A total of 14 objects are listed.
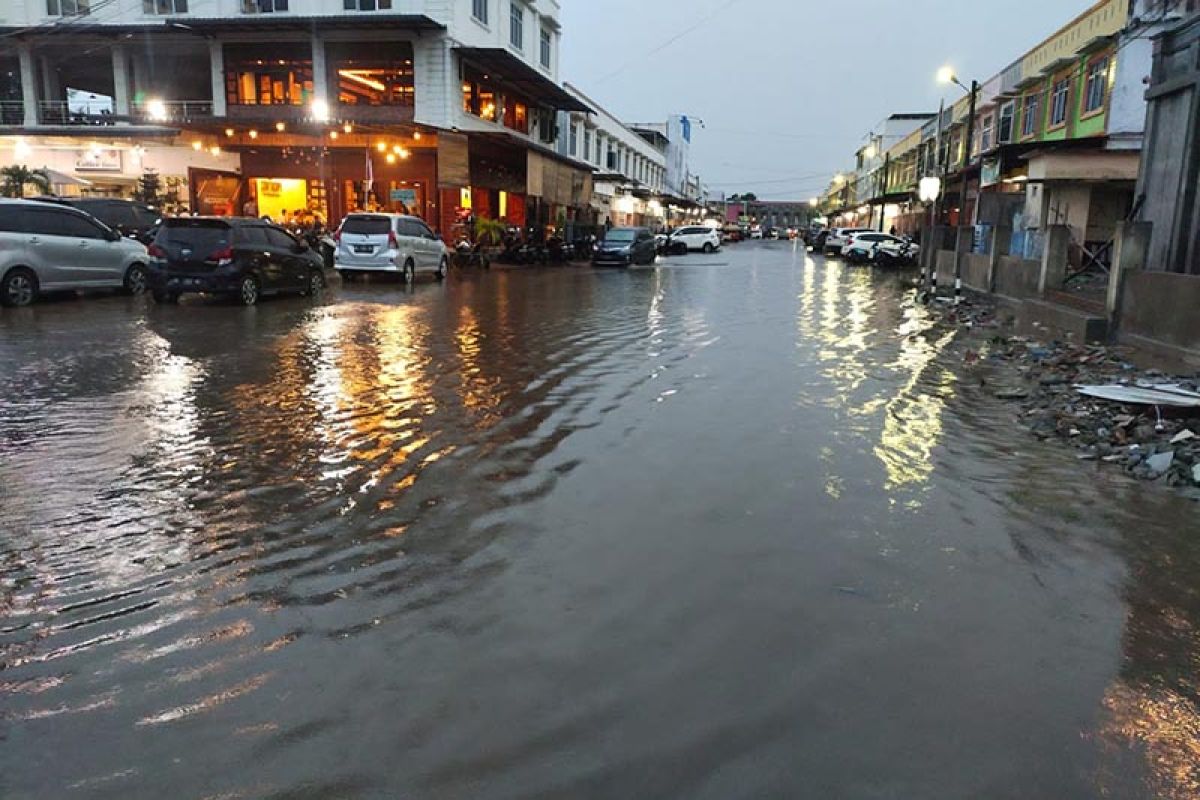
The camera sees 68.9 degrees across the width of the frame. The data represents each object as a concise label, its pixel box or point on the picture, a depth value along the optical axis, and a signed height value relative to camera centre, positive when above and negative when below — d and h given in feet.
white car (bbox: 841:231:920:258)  143.43 -0.42
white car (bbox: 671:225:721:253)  171.83 -0.33
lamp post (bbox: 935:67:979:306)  80.92 +17.41
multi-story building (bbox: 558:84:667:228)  180.86 +17.84
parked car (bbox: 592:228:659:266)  118.44 -1.81
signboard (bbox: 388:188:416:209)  112.78 +4.40
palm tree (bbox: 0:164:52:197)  100.48 +5.04
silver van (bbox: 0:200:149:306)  49.83 -1.80
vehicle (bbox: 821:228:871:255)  166.95 -0.27
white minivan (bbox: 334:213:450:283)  75.97 -1.33
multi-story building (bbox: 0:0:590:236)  109.91 +16.54
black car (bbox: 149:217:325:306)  53.16 -1.95
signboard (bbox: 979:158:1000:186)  112.01 +9.14
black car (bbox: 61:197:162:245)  70.54 +0.80
